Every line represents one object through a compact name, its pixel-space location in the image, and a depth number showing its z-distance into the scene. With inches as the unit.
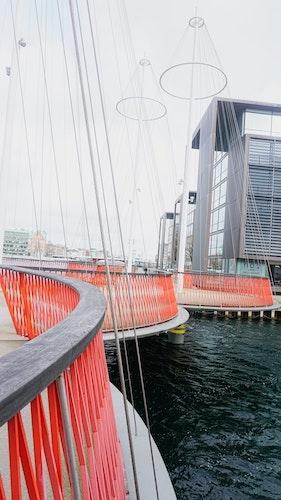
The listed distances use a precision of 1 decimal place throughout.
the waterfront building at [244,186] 1371.8
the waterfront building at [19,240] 1949.8
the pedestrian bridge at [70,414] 42.6
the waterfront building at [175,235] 2137.4
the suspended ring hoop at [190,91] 846.5
